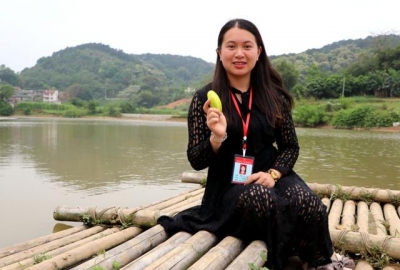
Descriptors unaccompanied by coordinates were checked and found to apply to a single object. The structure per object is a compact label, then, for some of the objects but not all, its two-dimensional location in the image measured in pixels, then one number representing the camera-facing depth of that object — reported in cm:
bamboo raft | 173
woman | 177
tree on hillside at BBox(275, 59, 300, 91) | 4278
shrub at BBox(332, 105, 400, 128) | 2795
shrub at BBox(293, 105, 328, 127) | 3097
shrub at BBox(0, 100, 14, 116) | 4693
